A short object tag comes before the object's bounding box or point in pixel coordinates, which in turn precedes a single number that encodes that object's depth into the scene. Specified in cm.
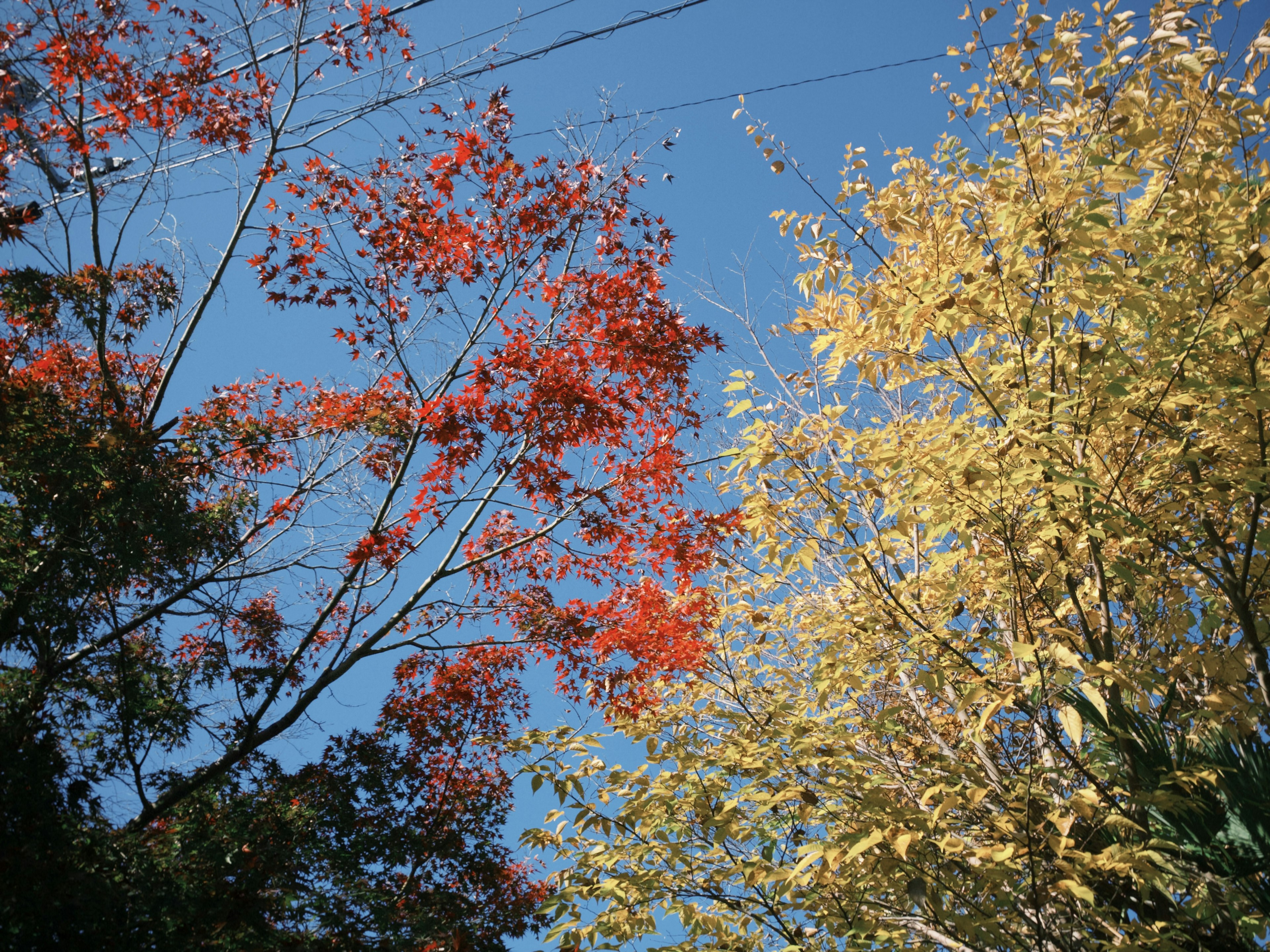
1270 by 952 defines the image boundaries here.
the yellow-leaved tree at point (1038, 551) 290
